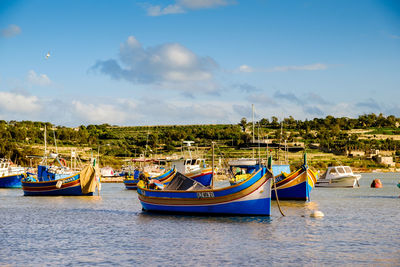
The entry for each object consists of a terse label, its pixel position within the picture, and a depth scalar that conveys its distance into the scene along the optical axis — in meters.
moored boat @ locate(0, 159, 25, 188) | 91.50
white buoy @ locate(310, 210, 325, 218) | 38.55
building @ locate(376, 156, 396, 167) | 192.00
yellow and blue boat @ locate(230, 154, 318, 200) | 53.59
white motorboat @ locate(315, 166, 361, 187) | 79.25
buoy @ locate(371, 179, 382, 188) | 81.87
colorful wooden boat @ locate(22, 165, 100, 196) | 65.01
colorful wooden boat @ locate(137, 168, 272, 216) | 35.31
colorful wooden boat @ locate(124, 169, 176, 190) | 85.44
